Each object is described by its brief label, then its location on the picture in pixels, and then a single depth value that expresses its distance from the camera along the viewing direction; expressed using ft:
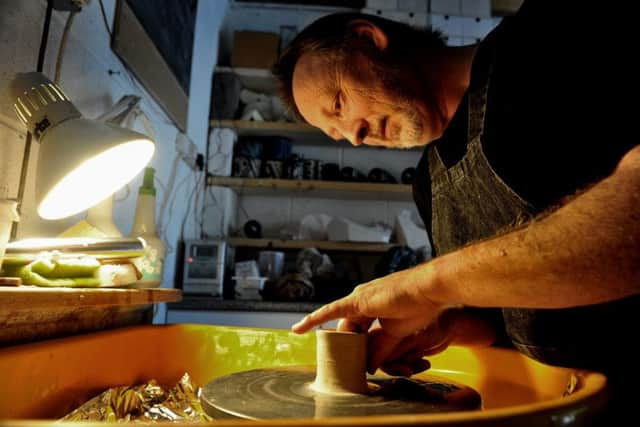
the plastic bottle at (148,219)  3.84
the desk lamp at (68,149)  2.22
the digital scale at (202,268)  7.47
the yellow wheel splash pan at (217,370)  1.15
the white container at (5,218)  2.02
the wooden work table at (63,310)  1.76
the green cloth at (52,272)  2.19
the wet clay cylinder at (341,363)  2.23
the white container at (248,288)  7.61
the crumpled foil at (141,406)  2.30
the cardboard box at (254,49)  9.36
